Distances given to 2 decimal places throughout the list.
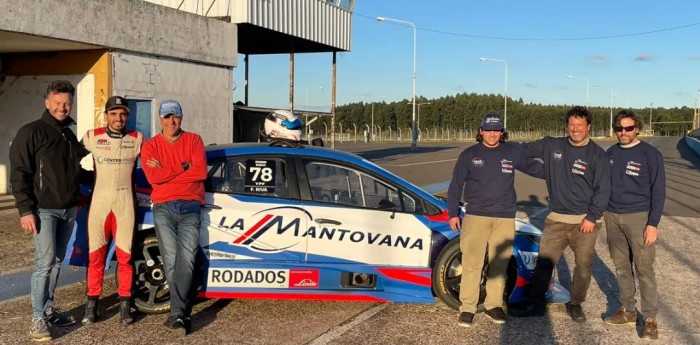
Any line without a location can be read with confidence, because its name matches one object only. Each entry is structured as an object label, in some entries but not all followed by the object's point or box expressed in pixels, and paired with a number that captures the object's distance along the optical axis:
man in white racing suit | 4.72
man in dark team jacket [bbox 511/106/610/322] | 5.01
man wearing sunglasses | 4.84
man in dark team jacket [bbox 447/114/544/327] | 5.05
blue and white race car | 5.09
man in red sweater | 4.73
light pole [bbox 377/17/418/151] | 41.68
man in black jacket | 4.43
